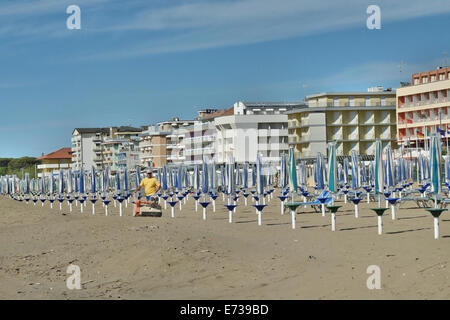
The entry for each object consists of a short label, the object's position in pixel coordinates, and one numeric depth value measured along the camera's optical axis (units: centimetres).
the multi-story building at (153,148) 12925
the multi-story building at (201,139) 10601
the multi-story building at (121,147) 13888
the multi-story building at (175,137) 12162
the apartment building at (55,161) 18121
